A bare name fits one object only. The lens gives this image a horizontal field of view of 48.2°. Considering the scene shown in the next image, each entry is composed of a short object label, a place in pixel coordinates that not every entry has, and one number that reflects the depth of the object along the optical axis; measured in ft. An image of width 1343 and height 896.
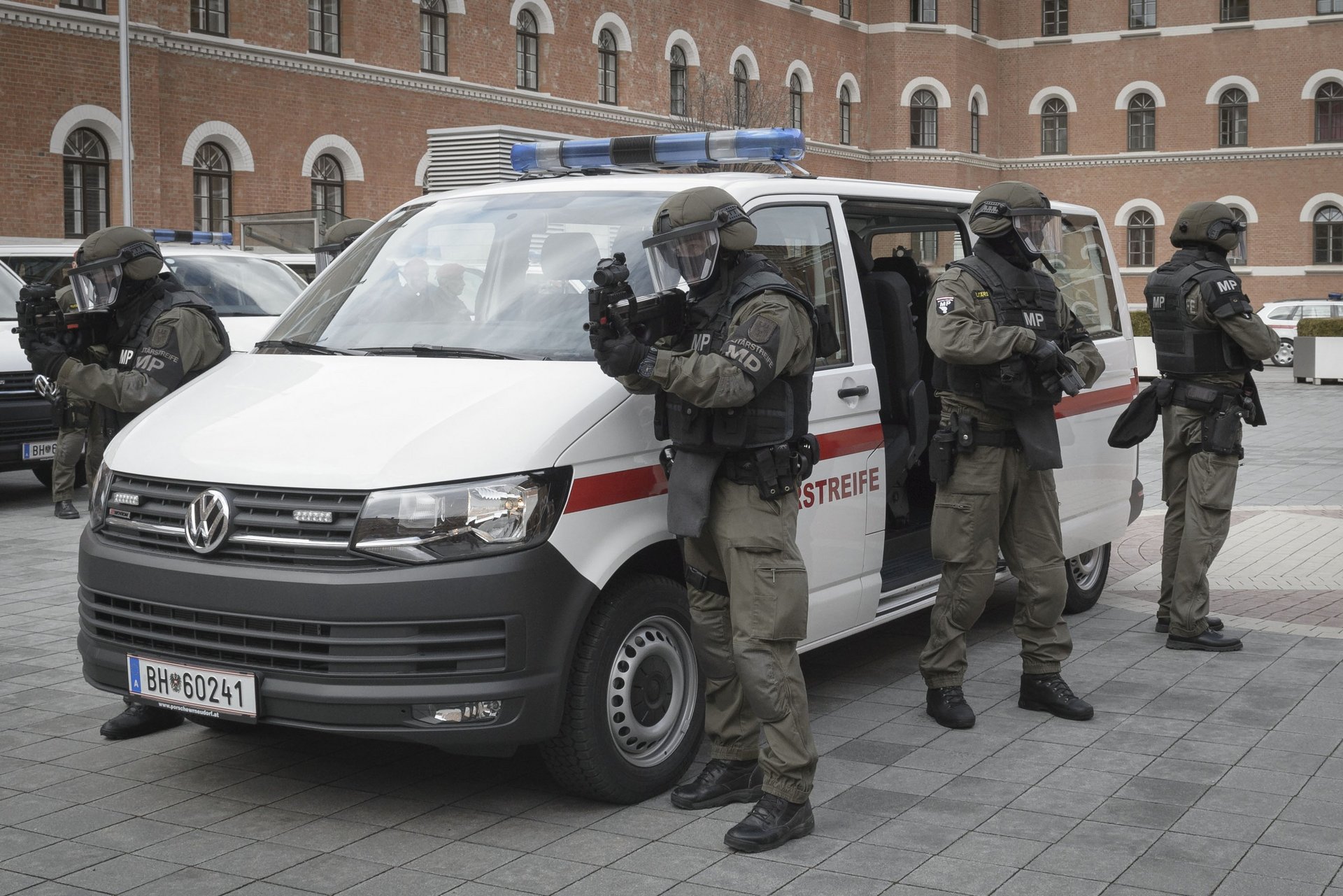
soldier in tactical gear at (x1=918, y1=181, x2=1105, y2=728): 18.57
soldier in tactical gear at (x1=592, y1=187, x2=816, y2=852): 14.70
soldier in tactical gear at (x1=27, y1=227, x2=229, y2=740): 19.26
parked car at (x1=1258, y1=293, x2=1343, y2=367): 112.57
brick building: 81.30
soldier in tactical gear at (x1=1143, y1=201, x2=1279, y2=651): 22.49
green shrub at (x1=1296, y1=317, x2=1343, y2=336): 90.74
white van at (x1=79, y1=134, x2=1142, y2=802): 14.15
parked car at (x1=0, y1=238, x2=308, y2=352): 41.88
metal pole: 75.87
